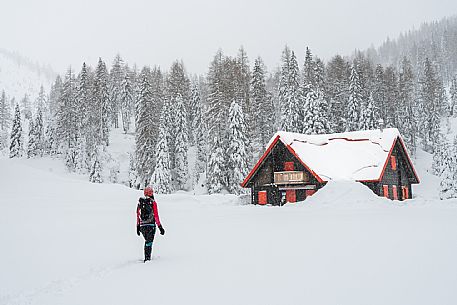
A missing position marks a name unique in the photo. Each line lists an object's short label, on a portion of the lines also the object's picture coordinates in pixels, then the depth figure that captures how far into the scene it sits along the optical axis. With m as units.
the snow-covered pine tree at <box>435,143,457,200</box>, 37.34
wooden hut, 26.98
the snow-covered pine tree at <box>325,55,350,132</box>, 49.25
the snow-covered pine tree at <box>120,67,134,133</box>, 66.88
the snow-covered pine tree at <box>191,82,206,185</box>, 49.19
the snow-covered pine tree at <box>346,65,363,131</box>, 47.66
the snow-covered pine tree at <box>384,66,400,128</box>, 54.81
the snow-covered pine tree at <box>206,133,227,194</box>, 36.88
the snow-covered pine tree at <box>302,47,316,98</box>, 49.67
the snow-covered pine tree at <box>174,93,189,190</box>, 45.31
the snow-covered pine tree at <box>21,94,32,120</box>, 113.44
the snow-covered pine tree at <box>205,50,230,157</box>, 39.00
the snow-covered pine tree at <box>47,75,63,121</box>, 85.19
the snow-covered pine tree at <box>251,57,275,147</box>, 44.59
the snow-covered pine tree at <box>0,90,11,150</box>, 89.28
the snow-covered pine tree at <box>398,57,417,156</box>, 54.59
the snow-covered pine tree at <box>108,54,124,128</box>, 69.38
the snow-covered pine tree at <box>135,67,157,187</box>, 44.44
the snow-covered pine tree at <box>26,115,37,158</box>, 58.91
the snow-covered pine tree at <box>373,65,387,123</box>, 54.47
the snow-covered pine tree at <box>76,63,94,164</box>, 52.94
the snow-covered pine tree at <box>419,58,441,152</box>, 57.28
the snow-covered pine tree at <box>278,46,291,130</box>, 44.75
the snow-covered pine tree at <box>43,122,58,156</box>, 59.16
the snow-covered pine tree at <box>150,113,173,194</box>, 39.28
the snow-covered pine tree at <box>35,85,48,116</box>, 105.21
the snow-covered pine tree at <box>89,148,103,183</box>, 47.34
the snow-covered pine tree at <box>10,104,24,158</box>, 60.19
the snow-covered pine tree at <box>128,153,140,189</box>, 48.06
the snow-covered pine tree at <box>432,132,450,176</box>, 38.96
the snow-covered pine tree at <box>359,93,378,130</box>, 46.47
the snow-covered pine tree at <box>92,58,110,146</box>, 55.28
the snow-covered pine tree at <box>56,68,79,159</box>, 55.12
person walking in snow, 8.80
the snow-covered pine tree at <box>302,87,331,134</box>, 41.75
